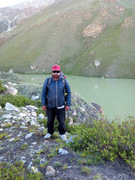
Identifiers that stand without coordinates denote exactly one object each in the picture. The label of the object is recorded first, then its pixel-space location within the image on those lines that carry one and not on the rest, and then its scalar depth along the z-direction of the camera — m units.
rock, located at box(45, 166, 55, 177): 3.71
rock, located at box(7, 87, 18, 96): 13.09
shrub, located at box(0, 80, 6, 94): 13.07
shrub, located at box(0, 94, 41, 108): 9.99
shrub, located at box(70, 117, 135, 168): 3.88
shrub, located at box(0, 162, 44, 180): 3.31
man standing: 5.45
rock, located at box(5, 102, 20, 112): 8.69
